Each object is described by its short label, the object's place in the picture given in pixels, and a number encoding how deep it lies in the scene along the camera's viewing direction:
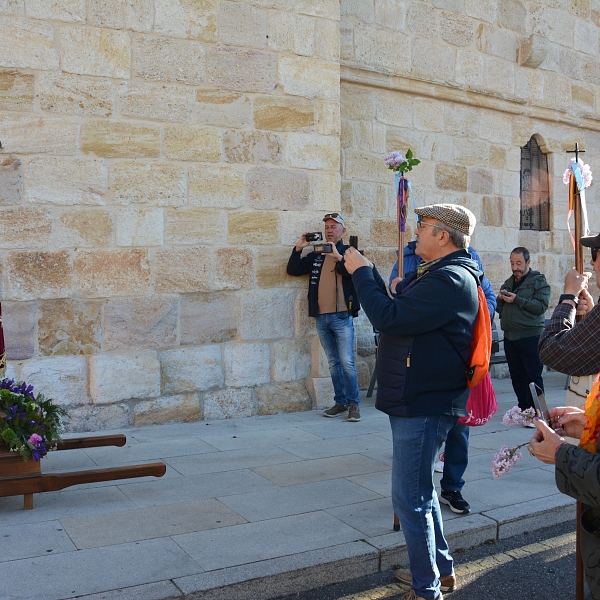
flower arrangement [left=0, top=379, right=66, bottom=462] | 4.46
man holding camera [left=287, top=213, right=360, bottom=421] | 7.34
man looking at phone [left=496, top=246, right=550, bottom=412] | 7.15
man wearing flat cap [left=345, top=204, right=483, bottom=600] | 3.19
